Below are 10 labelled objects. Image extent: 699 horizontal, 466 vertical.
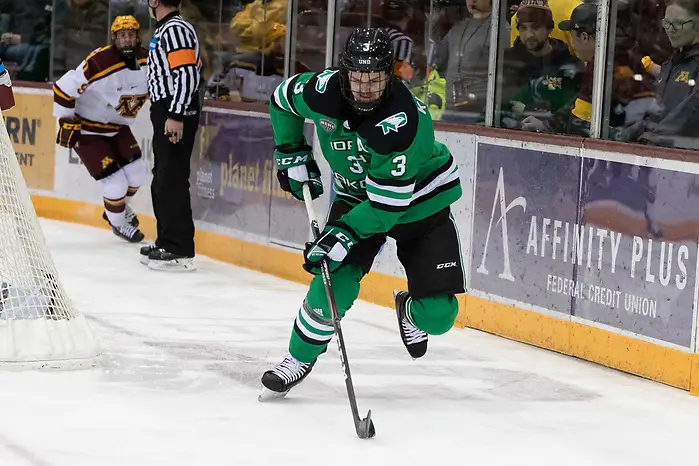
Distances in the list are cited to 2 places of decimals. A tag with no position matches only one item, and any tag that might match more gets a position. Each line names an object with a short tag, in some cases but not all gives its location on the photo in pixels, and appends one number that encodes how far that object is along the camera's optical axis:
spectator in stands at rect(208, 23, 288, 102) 14.34
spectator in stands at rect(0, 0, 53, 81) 17.92
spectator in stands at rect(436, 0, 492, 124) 11.74
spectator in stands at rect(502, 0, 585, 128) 10.86
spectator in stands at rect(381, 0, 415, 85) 12.54
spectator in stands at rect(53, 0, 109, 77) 17.19
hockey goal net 8.87
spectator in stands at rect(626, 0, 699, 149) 9.66
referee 13.45
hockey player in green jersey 7.64
